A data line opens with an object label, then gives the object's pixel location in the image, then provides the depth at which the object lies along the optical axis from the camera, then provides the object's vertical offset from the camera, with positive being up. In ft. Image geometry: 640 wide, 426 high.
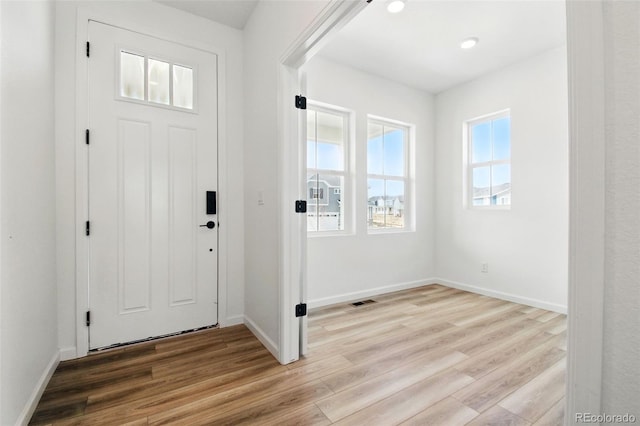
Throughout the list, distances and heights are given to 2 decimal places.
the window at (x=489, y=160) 11.91 +2.30
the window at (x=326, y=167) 11.18 +1.86
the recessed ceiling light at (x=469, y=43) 9.68 +5.95
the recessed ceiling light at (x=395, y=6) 7.85 +5.90
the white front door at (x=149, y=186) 7.27 +0.74
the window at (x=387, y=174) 12.76 +1.80
